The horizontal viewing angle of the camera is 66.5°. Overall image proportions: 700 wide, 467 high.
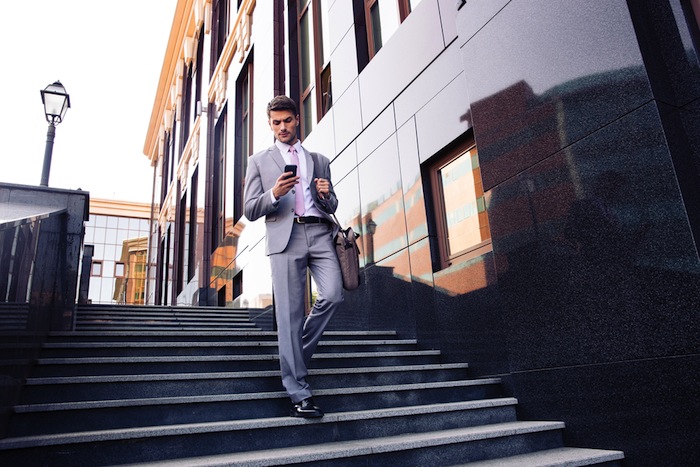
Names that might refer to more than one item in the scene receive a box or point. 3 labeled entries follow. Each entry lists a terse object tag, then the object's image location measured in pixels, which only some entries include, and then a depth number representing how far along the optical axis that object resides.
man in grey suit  3.37
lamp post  8.23
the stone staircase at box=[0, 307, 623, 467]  2.89
